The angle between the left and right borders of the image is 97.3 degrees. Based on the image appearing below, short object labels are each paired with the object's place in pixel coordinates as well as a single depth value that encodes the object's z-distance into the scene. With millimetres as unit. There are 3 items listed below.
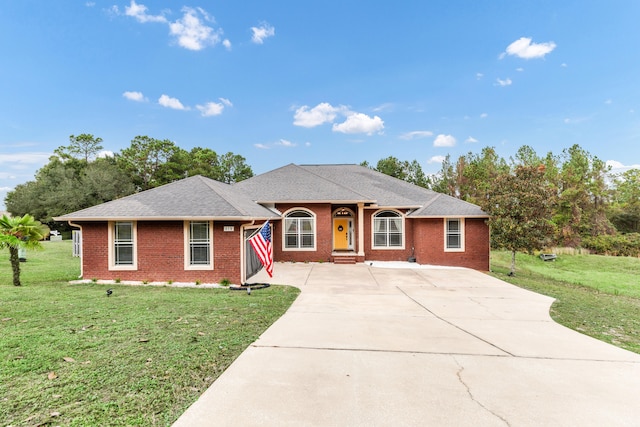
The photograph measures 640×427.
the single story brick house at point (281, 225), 9992
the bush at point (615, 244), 24016
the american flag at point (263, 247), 9297
